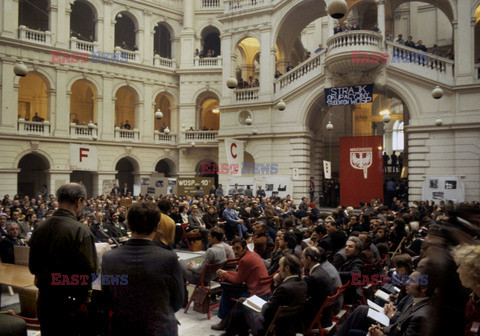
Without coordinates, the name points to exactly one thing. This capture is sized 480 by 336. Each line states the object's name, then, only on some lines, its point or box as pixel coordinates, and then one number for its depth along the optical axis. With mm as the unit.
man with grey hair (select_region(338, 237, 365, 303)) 5559
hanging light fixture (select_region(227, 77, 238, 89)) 14469
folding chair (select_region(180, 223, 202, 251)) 11059
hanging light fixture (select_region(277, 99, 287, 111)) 17616
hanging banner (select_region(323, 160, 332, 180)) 18406
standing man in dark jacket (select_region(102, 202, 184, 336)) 2398
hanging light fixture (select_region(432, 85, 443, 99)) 14945
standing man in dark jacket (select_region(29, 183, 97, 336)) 2832
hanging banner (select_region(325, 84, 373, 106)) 18719
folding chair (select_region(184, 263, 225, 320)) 5867
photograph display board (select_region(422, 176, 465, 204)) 16672
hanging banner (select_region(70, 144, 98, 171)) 20734
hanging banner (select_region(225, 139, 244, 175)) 20172
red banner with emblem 19203
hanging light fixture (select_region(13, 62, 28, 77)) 12828
